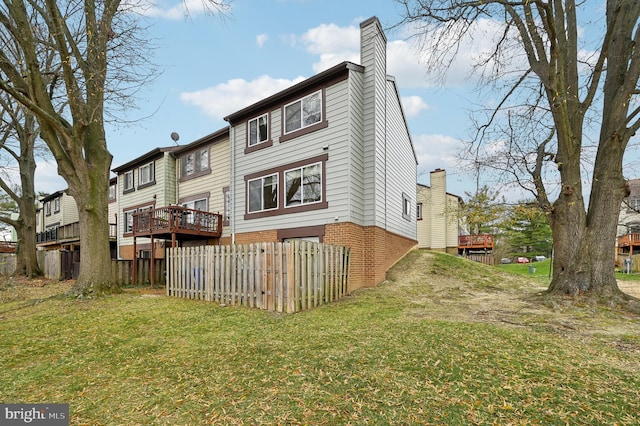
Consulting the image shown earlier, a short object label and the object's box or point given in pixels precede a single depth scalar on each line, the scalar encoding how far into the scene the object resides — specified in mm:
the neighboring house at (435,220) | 26891
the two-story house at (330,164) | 11570
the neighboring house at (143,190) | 19422
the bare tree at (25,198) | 18047
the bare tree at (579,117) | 8094
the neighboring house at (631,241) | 24953
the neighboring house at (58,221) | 25359
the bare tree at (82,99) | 9023
